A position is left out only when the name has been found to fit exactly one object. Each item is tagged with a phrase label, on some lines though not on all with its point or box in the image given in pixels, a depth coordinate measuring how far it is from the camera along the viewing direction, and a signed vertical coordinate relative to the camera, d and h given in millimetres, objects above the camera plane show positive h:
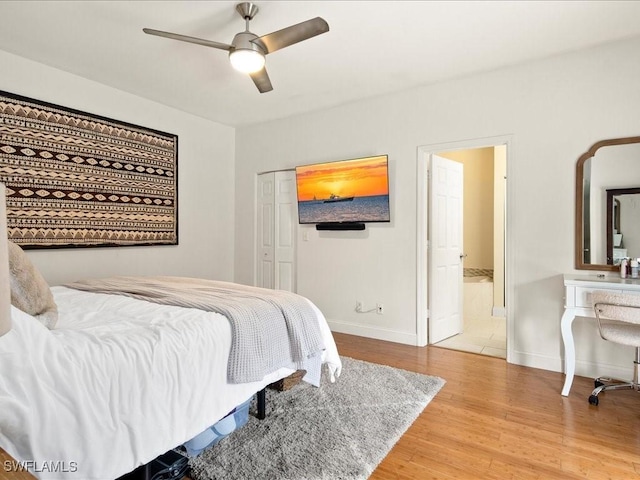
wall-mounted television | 3834 +496
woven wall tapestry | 3039 +586
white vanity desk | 2529 -487
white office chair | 2193 -553
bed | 1094 -541
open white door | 3764 -144
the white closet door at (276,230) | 4637 +95
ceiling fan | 2125 +1235
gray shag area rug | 1713 -1108
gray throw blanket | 1764 -463
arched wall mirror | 2734 +241
